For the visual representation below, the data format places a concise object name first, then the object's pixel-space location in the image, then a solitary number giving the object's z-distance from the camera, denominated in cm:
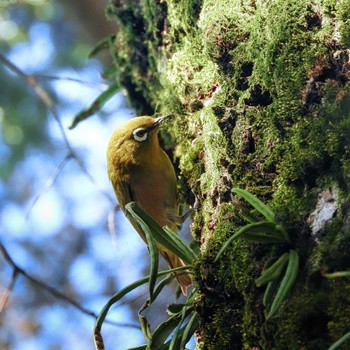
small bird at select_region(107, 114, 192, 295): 640
